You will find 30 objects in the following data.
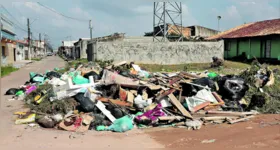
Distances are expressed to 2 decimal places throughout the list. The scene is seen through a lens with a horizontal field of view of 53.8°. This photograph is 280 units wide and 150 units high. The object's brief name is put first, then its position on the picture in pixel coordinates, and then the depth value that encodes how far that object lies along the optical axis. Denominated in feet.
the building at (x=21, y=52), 143.99
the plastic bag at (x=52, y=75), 39.70
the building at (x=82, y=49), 126.41
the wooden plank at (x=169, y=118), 22.71
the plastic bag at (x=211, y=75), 32.20
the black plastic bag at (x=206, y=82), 28.47
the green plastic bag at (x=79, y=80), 29.76
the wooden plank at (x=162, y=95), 25.34
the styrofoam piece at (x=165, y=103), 25.05
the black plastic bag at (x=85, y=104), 24.31
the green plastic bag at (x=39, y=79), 40.14
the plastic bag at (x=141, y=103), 24.77
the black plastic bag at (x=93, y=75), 31.29
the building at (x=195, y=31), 121.39
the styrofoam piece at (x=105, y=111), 23.00
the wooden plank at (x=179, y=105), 23.53
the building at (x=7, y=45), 97.63
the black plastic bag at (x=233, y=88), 27.37
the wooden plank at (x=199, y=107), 24.74
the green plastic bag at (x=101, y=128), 21.47
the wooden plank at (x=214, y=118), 22.98
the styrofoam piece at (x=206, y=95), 26.03
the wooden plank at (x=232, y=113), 24.21
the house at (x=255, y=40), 70.79
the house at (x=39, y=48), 235.48
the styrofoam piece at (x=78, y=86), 27.54
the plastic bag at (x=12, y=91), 37.17
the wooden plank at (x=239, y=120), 22.68
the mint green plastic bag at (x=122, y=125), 20.98
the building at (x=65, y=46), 253.32
